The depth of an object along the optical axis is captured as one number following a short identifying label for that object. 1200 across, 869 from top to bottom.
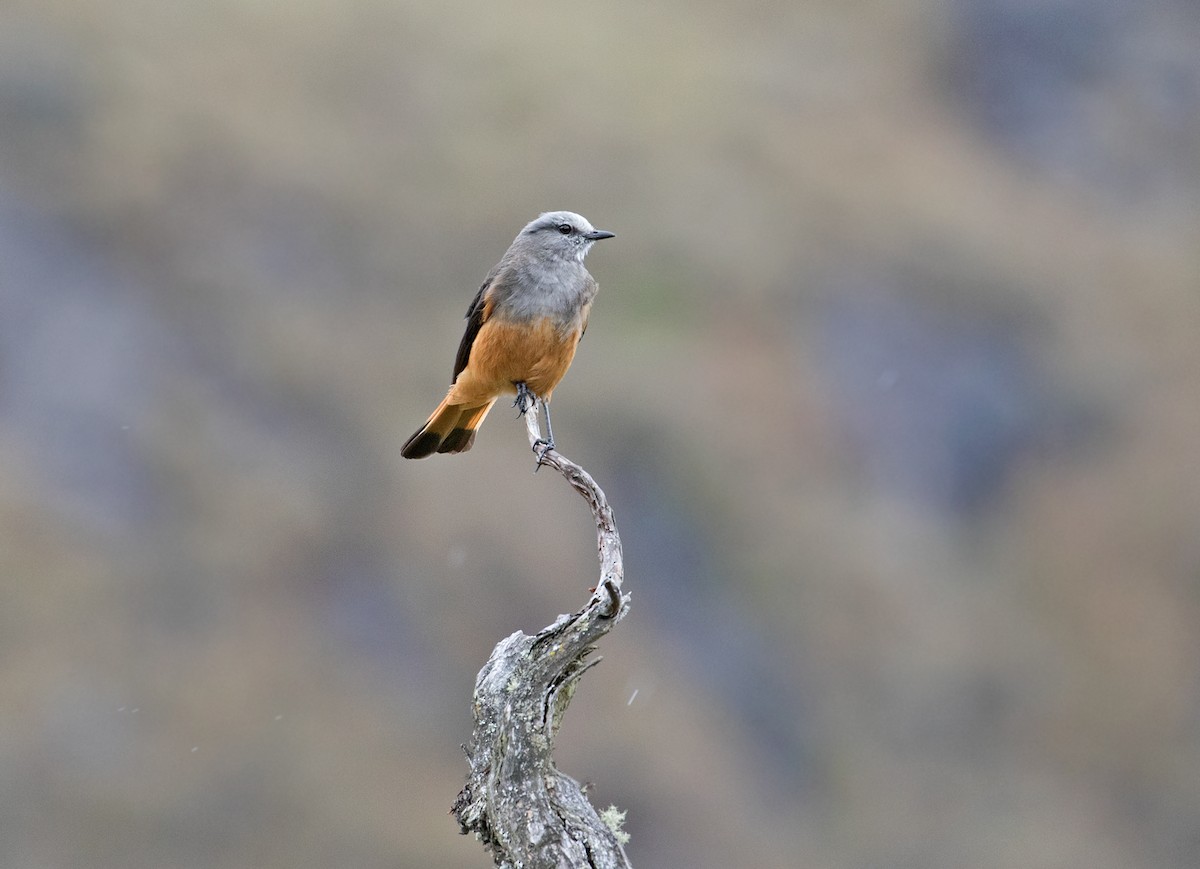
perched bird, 15.95
